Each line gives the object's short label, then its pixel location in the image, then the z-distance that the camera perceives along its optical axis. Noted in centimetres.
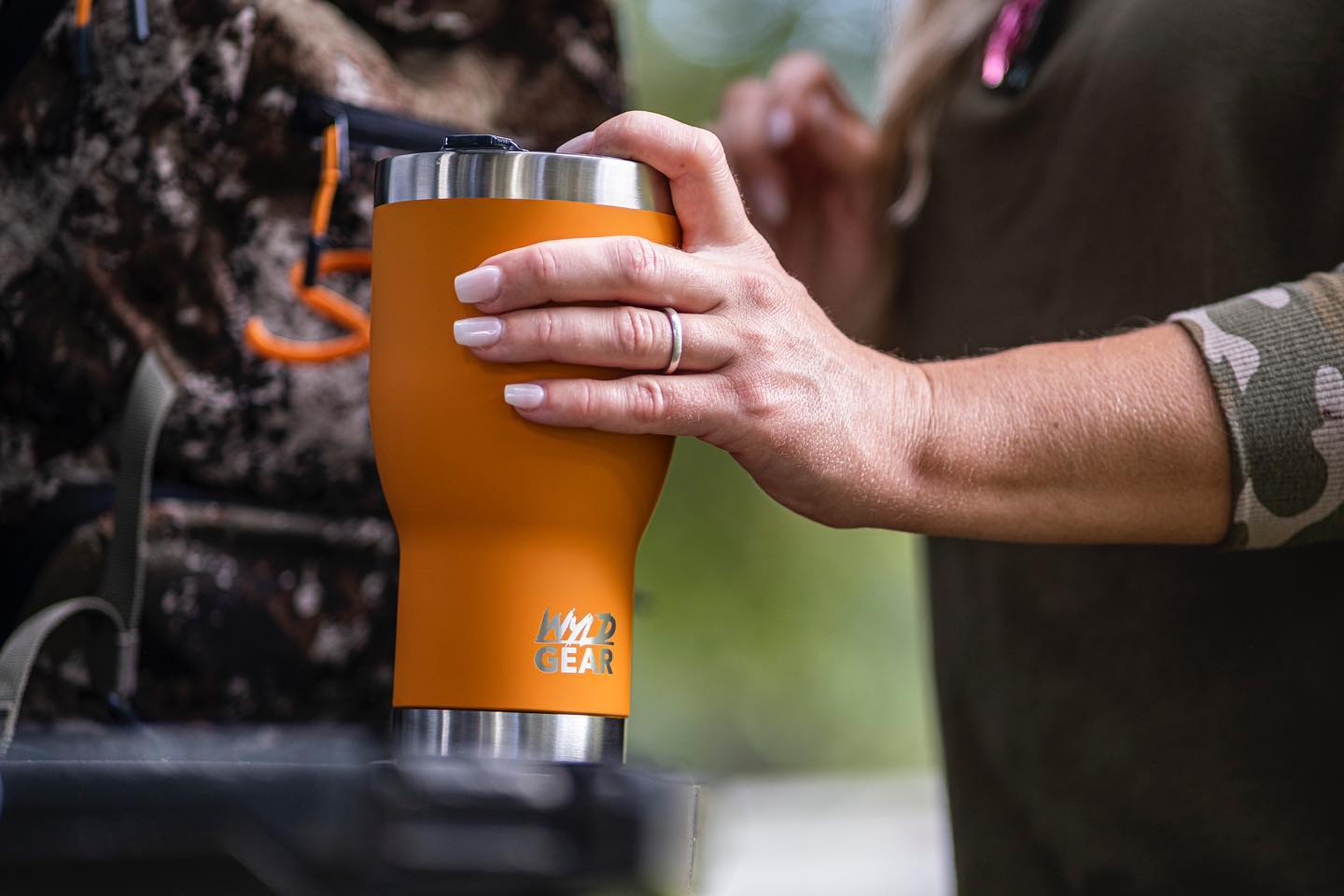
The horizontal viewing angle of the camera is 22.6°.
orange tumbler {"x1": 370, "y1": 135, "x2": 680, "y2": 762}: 102
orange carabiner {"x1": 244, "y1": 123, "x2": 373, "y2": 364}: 121
